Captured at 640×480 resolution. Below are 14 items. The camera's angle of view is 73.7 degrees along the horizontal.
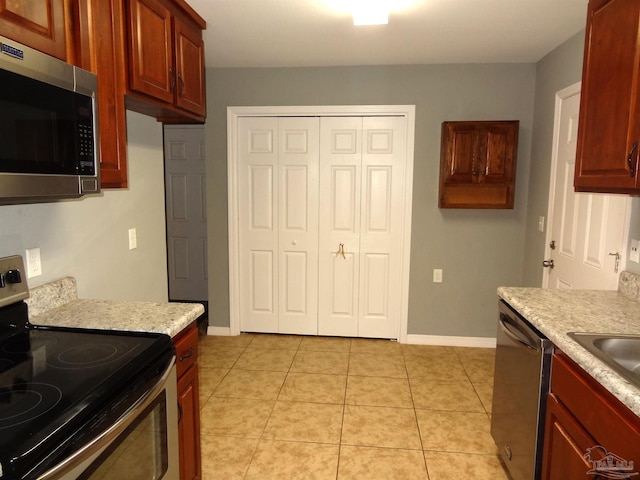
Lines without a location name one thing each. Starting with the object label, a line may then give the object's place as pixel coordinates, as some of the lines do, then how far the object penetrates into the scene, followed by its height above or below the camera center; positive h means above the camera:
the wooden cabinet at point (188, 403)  1.68 -0.88
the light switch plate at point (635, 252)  2.11 -0.29
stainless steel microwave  1.16 +0.18
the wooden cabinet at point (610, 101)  1.58 +0.37
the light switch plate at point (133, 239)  2.39 -0.30
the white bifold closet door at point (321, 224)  3.69 -0.31
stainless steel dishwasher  1.66 -0.86
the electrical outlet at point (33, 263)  1.72 -0.32
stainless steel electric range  0.96 -0.54
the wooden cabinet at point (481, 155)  3.29 +0.28
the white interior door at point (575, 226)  2.30 -0.20
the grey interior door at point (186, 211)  4.72 -0.27
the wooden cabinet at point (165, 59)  1.82 +0.61
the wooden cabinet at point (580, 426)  1.17 -0.71
